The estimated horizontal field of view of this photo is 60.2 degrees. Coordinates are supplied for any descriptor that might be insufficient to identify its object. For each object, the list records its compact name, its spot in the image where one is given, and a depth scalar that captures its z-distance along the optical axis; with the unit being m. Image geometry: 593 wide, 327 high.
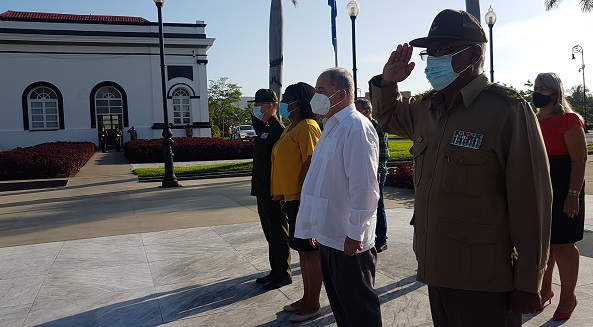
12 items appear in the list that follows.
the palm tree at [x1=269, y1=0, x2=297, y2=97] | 15.89
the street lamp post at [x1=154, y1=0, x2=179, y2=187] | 14.56
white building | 31.83
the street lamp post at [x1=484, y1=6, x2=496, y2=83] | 15.72
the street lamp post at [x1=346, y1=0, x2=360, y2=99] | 17.50
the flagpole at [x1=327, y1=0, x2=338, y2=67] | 24.86
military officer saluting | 2.11
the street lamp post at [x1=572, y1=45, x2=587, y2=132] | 50.20
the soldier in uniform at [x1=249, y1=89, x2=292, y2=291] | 4.86
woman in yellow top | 4.10
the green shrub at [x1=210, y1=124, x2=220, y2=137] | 51.95
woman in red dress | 3.69
